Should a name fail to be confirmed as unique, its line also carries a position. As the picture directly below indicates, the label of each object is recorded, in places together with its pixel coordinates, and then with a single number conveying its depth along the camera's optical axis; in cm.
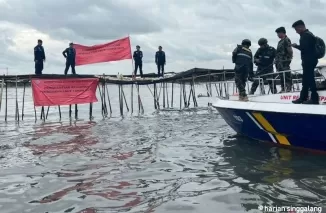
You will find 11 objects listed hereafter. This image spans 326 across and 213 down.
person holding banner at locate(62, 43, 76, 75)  1842
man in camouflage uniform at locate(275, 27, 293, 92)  945
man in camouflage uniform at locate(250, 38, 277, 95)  1054
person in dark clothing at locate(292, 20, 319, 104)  716
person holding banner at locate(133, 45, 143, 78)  2097
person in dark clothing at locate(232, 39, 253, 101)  920
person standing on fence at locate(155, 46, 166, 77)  2111
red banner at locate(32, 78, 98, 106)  1616
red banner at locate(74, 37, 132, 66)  1808
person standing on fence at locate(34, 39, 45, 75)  1783
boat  705
